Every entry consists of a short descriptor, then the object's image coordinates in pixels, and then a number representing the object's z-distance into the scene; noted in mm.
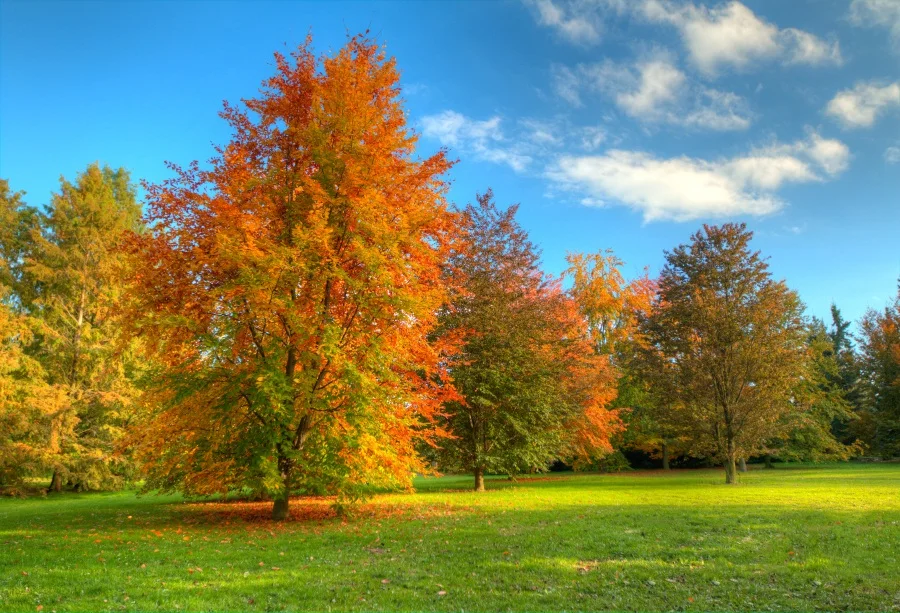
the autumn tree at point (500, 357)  22266
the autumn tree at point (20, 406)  23797
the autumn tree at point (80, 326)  26016
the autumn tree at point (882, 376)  39625
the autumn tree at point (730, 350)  23641
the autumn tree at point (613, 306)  38250
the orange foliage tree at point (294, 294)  12047
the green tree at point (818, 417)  35781
